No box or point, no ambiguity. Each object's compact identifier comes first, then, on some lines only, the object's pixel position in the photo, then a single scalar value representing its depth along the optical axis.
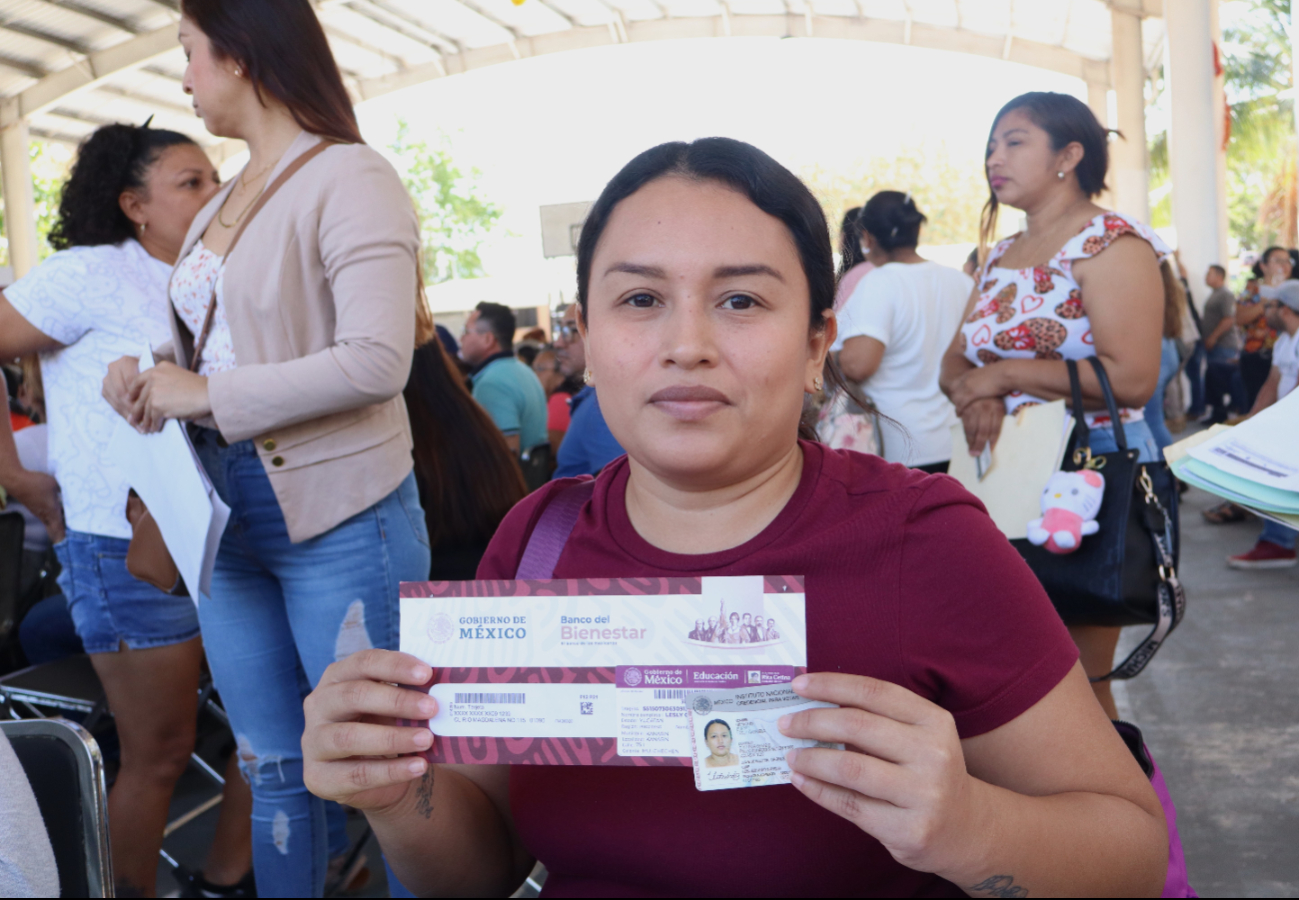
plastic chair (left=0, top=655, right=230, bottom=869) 3.17
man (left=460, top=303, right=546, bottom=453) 5.30
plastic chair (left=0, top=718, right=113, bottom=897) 1.33
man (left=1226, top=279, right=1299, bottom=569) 6.10
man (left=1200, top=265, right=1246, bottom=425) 12.85
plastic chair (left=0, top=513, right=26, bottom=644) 3.25
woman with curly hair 2.35
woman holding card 0.98
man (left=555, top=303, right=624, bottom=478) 3.95
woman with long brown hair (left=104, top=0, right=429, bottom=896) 1.87
